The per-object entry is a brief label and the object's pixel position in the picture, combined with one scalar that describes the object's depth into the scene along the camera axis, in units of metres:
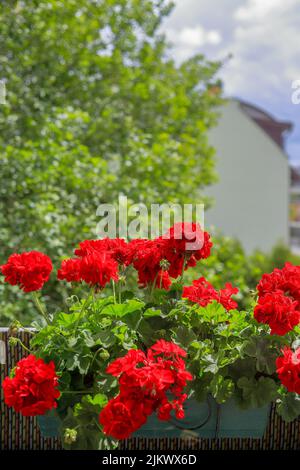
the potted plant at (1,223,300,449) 2.03
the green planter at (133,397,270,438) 2.16
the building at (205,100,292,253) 22.18
